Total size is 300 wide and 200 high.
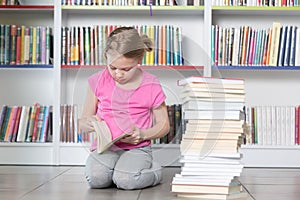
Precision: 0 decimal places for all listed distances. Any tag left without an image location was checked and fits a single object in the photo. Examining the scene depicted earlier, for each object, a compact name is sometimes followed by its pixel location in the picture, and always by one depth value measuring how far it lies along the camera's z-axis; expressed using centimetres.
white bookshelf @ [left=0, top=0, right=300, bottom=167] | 418
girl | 297
